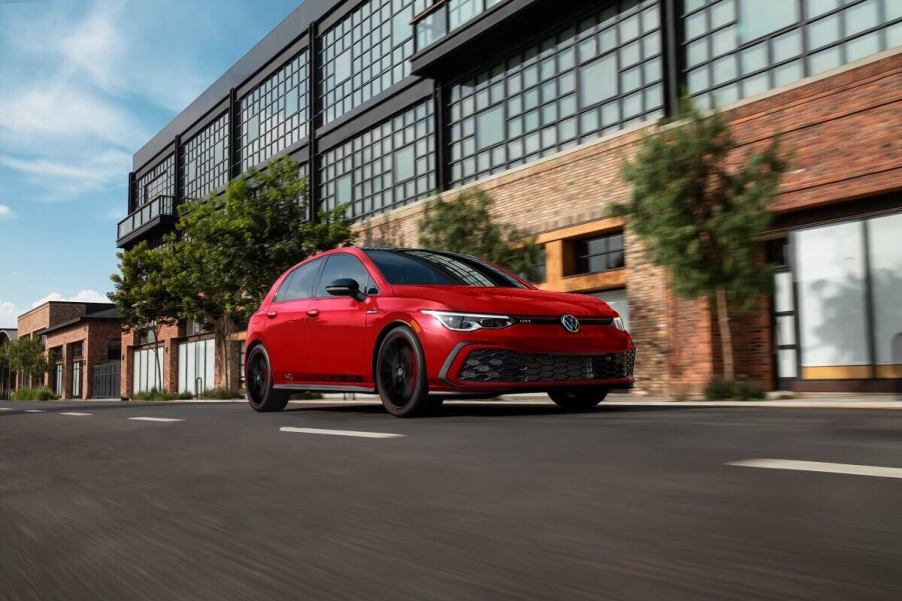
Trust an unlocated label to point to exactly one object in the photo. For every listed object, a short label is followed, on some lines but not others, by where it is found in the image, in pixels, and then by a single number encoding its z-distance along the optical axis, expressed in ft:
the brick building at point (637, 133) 46.32
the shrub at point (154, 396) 109.09
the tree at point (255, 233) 79.87
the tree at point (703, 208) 42.45
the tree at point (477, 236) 59.62
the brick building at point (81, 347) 193.97
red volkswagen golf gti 24.64
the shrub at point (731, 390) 42.34
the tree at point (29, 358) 218.18
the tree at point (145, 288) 115.03
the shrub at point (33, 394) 169.29
